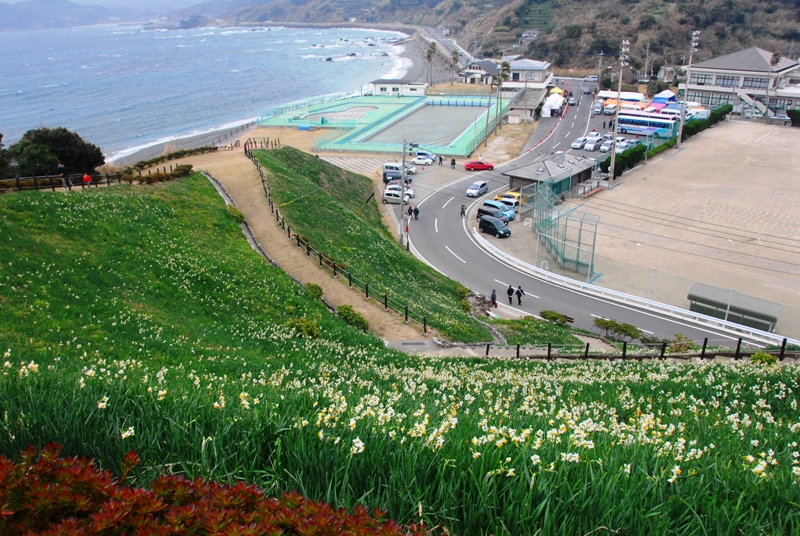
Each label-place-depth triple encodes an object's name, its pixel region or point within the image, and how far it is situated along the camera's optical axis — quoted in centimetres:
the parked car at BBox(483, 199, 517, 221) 4164
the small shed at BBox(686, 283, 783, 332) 2555
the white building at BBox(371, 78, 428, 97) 9950
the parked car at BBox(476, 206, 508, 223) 4109
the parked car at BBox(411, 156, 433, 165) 5725
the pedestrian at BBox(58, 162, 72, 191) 2522
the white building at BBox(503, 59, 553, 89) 9906
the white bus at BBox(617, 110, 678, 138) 6966
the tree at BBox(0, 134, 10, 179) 2968
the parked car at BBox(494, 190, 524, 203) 4344
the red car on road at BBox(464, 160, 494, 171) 5578
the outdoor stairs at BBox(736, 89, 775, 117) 7965
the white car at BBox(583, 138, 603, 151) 6309
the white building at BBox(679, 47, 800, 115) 8306
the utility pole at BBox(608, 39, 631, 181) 4748
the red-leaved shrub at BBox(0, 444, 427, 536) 357
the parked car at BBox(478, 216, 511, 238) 3845
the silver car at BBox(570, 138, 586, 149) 6372
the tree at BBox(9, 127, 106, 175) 3012
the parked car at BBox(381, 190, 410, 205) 4564
